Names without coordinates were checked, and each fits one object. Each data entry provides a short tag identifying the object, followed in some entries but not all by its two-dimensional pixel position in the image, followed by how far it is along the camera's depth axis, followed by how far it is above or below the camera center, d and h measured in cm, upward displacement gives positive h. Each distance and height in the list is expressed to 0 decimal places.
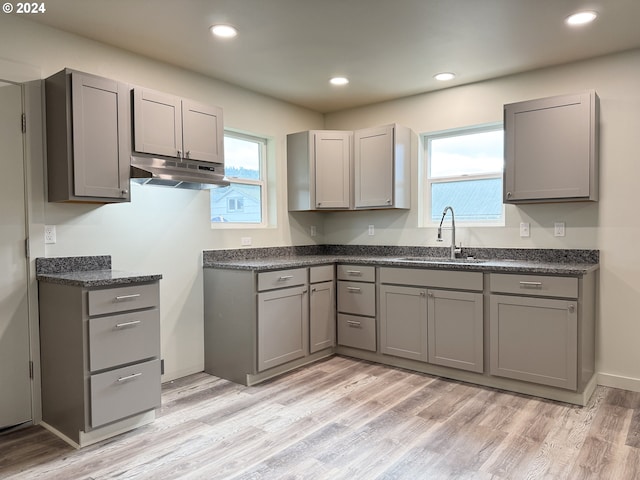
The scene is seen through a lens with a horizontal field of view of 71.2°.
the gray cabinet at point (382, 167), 410 +60
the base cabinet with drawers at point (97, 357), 238 -69
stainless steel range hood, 284 +40
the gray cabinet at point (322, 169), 432 +61
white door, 257 -22
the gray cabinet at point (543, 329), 290 -68
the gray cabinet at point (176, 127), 291 +74
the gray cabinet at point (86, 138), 257 +57
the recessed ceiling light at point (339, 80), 378 +130
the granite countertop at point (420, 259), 314 -25
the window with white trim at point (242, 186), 394 +43
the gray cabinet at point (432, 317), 331 -69
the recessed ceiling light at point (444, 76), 368 +129
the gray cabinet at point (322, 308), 386 -69
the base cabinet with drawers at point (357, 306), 390 -68
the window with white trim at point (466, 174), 388 +51
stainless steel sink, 371 -25
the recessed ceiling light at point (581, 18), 263 +127
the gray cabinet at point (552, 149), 313 +58
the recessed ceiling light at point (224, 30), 279 +129
